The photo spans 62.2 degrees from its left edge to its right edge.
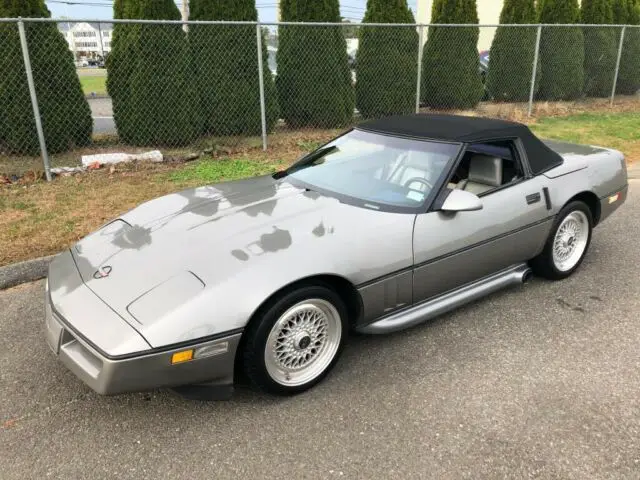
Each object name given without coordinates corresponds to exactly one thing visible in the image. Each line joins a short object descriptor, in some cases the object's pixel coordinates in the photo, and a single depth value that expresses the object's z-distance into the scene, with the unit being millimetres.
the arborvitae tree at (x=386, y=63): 10148
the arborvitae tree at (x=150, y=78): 7828
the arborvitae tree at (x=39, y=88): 7006
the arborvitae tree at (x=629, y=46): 14352
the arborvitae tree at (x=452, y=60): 11273
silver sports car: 2492
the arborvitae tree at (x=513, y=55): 12203
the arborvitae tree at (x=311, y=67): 9320
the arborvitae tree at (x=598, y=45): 13688
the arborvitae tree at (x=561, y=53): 12789
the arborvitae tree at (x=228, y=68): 8297
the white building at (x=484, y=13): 28359
